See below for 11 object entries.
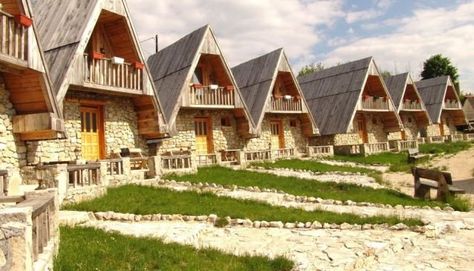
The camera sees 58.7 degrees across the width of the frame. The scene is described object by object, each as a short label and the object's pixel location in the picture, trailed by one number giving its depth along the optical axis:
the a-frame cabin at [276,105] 25.69
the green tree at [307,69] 70.88
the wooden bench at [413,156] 24.12
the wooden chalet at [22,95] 11.79
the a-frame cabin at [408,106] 36.84
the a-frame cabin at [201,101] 20.91
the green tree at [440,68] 58.22
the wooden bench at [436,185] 13.63
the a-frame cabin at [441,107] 40.69
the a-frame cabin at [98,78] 15.01
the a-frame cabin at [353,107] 29.94
